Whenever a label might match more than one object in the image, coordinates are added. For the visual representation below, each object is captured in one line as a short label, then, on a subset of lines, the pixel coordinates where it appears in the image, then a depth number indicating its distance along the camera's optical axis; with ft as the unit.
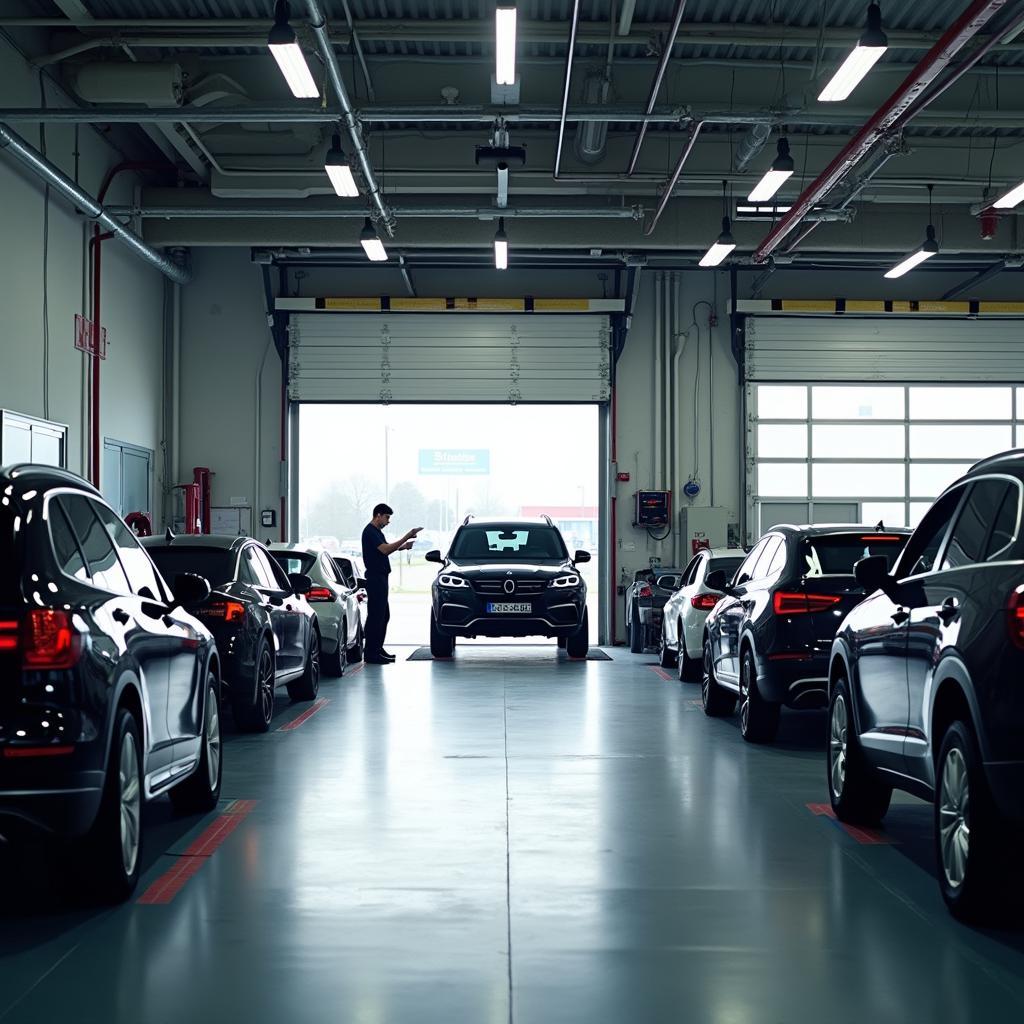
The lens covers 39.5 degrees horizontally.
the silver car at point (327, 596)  50.98
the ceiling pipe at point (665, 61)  40.44
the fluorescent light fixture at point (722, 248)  56.44
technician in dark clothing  58.49
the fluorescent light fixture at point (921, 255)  59.41
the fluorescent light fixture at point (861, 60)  34.24
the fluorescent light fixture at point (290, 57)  34.47
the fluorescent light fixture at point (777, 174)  45.19
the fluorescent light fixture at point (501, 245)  61.11
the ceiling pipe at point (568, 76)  39.43
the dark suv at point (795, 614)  32.07
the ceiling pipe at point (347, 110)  38.37
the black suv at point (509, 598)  57.57
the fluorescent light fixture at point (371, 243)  57.26
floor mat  62.75
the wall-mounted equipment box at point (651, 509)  76.23
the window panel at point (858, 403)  78.84
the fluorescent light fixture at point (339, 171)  45.60
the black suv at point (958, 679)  15.43
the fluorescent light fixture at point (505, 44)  33.22
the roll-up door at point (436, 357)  77.66
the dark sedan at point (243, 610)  34.14
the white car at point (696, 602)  48.19
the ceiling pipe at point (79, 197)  47.23
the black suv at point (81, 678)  15.62
